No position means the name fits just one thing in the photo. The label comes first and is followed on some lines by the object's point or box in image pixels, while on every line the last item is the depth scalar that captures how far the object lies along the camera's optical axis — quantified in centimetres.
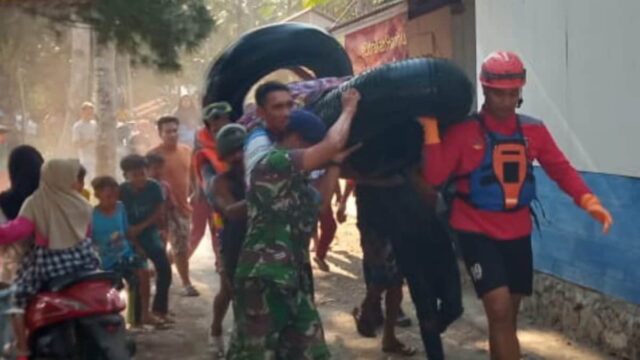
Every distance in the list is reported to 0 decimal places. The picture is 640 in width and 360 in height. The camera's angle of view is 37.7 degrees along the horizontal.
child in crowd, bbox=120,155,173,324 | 706
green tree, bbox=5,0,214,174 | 562
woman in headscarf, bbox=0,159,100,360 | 488
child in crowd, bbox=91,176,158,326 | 652
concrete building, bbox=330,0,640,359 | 579
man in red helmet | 462
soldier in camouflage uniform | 434
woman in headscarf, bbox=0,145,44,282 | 529
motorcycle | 479
